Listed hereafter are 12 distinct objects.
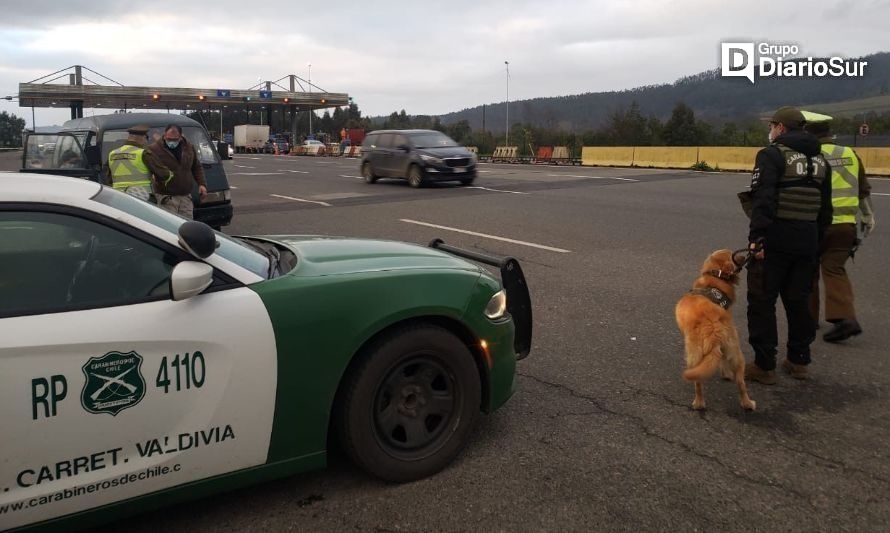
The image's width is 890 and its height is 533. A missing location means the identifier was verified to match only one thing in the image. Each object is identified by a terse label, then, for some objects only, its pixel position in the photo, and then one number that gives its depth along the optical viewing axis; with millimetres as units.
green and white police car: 2346
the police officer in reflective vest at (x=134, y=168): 7387
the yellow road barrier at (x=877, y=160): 22344
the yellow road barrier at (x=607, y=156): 30891
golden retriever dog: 3672
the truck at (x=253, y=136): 64188
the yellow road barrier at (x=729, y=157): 25547
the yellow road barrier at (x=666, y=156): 27838
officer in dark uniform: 4188
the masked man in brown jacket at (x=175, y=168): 7734
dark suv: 19172
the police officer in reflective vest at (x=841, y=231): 4925
